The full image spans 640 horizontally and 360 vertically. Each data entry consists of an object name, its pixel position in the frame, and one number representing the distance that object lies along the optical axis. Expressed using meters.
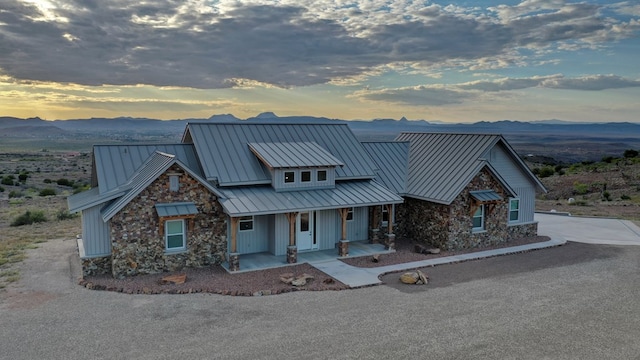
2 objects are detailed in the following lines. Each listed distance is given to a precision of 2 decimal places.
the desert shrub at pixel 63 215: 28.62
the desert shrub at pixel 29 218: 27.09
